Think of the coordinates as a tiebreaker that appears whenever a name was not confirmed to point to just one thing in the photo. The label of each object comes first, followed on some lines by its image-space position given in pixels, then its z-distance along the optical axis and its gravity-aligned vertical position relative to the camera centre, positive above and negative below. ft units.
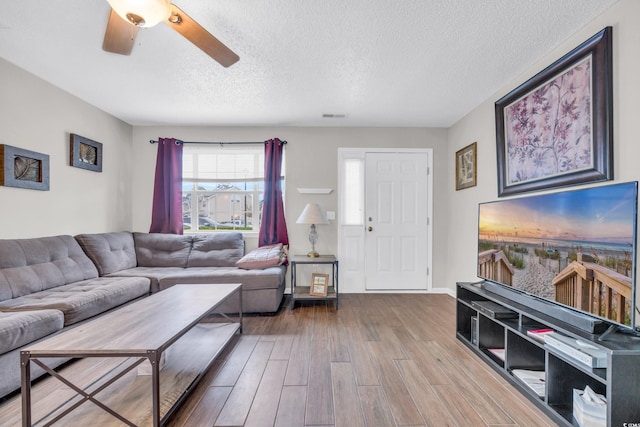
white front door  13.61 -0.42
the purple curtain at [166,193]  13.06 +0.94
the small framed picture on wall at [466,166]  11.21 +2.04
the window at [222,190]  13.91 +1.17
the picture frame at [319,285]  11.57 -2.87
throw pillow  11.00 -1.74
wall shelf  13.42 +1.15
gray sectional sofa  6.06 -2.14
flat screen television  4.65 -0.67
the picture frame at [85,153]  10.26 +2.27
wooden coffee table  4.42 -2.20
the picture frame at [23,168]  8.03 +1.33
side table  11.36 -3.19
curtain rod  13.50 +3.35
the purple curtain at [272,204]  13.11 +0.47
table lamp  11.77 -0.06
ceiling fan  4.40 +3.35
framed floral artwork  5.97 +2.30
